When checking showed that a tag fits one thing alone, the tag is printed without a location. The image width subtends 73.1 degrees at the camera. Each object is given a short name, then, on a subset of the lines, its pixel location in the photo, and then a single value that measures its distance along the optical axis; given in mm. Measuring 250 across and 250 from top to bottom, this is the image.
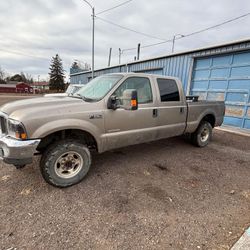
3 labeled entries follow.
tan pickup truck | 2434
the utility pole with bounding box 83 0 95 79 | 14148
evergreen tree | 51844
